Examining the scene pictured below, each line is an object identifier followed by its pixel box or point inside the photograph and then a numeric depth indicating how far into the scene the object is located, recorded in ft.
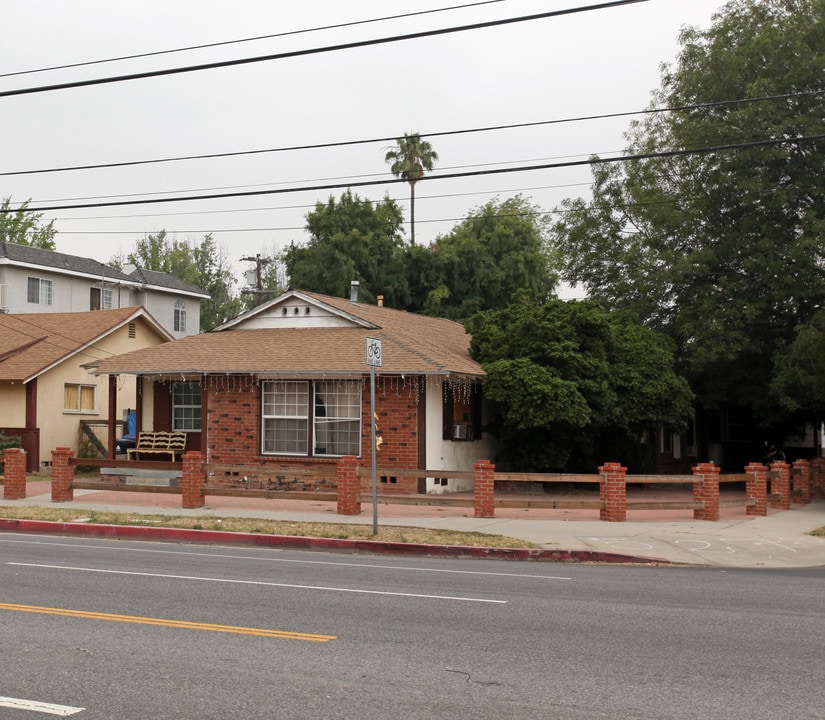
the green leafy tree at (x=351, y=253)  155.94
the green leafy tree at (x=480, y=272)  157.79
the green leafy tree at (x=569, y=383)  75.77
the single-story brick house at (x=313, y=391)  76.28
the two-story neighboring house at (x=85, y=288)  143.23
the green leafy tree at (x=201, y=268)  239.50
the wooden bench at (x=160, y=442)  86.63
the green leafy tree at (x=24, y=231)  207.49
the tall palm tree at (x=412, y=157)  201.87
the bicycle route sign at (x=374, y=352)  52.29
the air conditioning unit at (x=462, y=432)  81.35
